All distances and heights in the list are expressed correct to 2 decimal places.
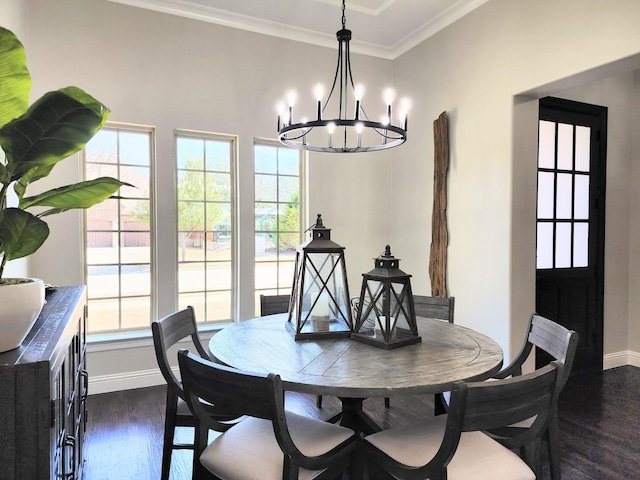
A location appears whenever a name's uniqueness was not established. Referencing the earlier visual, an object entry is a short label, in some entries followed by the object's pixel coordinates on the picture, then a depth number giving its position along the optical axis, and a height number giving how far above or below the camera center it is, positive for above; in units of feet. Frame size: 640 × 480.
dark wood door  11.80 +0.27
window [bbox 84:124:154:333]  11.31 -0.21
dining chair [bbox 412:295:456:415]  8.77 -1.61
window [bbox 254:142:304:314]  13.07 +0.47
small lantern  6.27 -1.16
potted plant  3.42 +0.63
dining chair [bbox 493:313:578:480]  5.38 -1.72
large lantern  6.73 -0.91
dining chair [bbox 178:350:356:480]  4.38 -2.56
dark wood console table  3.35 -1.45
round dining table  4.94 -1.73
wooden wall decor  12.13 +0.65
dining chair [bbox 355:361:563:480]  4.17 -2.57
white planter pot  3.60 -0.71
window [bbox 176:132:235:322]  12.17 +0.18
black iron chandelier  6.81 +2.78
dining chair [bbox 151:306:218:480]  6.13 -2.56
